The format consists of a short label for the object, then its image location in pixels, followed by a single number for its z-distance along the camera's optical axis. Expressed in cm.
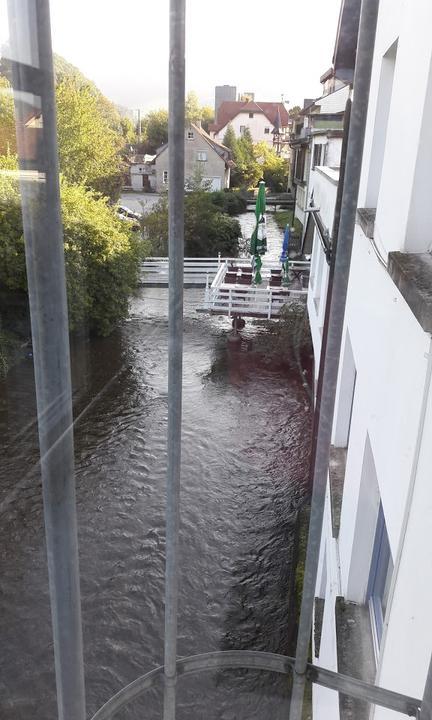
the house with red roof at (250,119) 4134
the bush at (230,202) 2509
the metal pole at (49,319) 82
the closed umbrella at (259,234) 1164
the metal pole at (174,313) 94
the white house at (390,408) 150
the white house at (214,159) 2699
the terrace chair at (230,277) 1358
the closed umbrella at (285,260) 1357
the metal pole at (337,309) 105
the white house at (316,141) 1058
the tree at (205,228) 1945
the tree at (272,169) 3294
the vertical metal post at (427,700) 104
